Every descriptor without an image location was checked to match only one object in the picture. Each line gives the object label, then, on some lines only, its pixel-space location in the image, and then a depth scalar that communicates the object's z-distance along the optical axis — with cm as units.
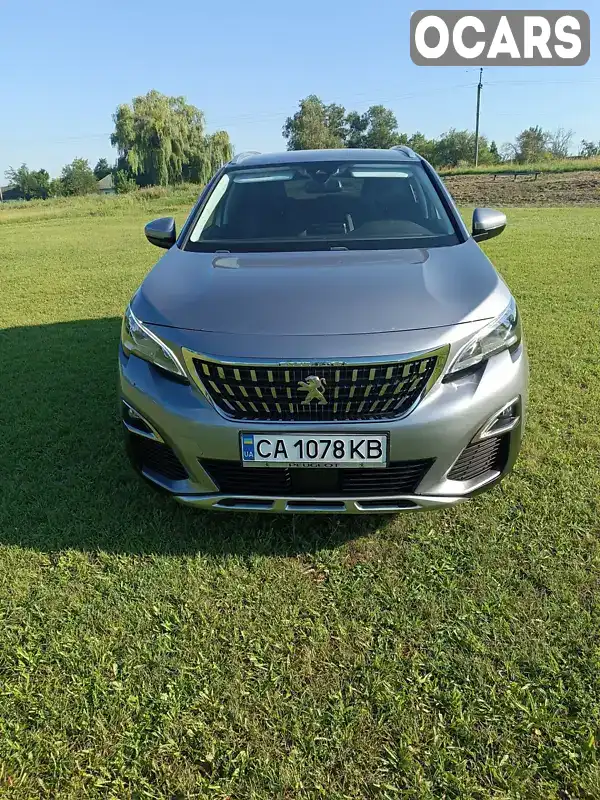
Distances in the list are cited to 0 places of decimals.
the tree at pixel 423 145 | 7796
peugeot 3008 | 213
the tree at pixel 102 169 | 10456
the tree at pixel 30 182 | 10188
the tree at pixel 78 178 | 8261
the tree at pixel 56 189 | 8716
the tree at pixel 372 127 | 9762
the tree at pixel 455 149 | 7512
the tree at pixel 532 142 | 6950
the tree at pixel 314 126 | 8925
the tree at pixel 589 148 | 6544
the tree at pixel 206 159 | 4188
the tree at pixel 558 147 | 6869
